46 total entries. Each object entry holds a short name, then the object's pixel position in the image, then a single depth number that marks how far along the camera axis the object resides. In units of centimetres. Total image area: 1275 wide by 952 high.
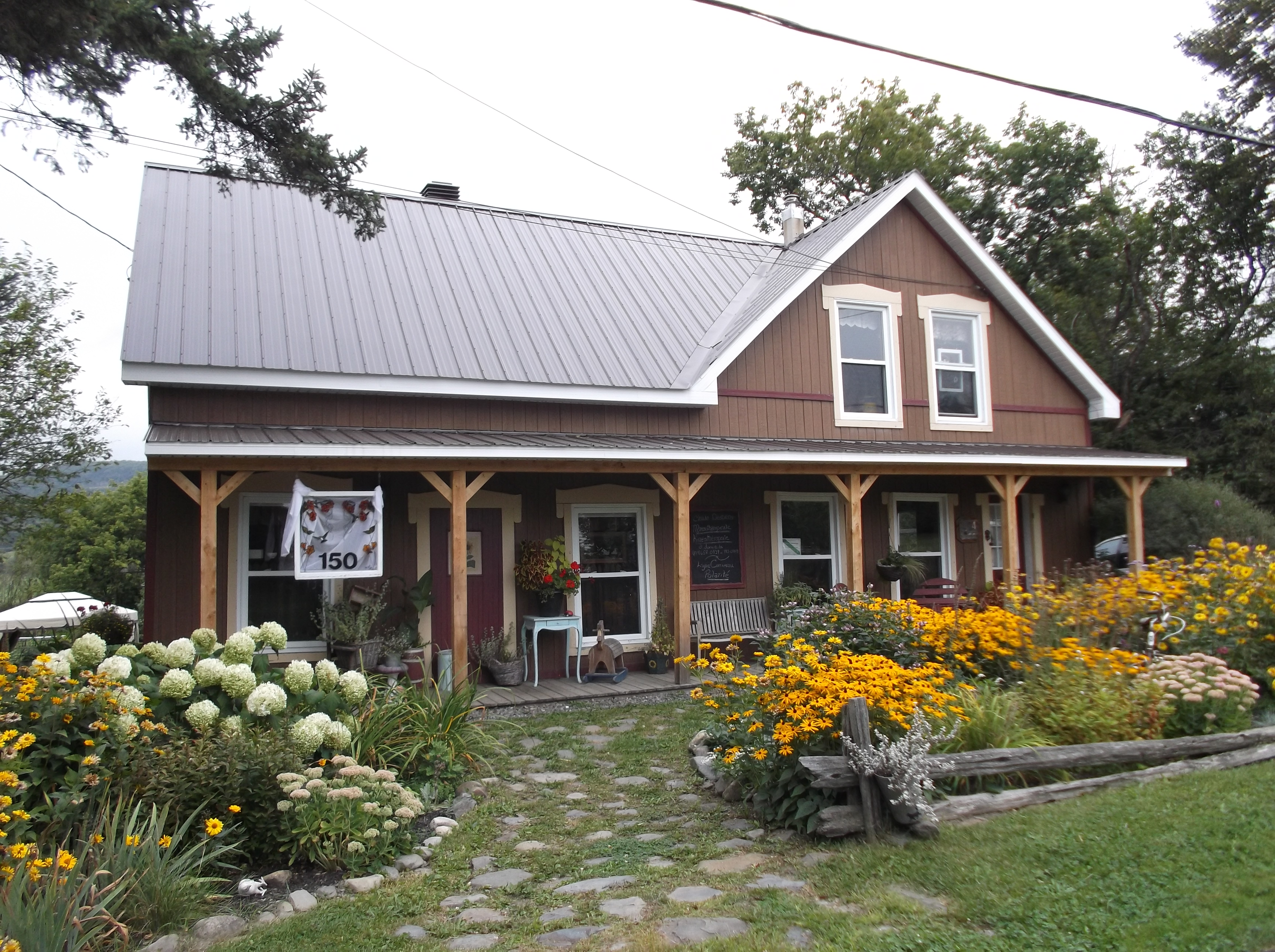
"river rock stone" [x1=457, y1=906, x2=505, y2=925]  456
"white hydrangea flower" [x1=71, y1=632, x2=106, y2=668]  585
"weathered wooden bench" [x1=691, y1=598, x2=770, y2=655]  1275
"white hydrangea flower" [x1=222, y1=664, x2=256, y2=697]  603
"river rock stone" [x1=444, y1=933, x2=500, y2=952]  425
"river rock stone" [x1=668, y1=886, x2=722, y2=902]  466
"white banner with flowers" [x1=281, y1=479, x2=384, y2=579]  938
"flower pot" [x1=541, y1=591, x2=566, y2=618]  1174
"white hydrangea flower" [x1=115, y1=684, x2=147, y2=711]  537
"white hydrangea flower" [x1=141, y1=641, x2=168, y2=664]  624
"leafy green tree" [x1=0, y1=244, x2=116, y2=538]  1573
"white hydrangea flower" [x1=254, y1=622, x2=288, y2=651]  686
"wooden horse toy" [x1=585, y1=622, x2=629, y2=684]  1153
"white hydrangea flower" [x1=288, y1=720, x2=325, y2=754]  574
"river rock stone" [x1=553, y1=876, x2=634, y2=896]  489
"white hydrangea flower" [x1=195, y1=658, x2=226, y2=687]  602
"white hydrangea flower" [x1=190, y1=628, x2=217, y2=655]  653
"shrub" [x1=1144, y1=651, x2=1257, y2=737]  673
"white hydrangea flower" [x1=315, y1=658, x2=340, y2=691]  662
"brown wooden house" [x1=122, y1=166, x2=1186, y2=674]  1019
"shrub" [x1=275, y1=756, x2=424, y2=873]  520
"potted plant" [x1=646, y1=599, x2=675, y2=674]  1203
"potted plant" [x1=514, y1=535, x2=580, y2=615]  1148
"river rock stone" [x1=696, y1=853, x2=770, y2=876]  506
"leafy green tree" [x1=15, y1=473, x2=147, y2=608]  2783
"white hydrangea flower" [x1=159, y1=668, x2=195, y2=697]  582
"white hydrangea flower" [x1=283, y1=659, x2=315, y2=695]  636
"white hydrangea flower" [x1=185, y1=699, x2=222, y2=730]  569
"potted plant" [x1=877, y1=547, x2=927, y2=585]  1362
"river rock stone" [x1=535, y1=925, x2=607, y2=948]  422
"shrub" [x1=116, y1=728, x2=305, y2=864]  518
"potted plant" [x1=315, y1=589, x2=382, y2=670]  1001
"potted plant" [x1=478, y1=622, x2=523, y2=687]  1108
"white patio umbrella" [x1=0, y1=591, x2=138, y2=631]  1579
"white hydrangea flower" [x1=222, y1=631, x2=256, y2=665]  637
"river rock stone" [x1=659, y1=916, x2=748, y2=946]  419
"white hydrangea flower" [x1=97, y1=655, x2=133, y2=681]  560
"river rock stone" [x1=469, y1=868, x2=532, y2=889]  506
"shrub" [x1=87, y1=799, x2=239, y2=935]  436
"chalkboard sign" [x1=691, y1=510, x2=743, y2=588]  1302
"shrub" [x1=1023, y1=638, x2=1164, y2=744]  637
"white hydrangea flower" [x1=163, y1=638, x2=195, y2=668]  618
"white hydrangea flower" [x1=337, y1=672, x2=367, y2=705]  666
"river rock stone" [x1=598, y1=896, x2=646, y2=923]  450
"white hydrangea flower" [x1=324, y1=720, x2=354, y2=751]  598
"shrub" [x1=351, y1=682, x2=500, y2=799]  654
